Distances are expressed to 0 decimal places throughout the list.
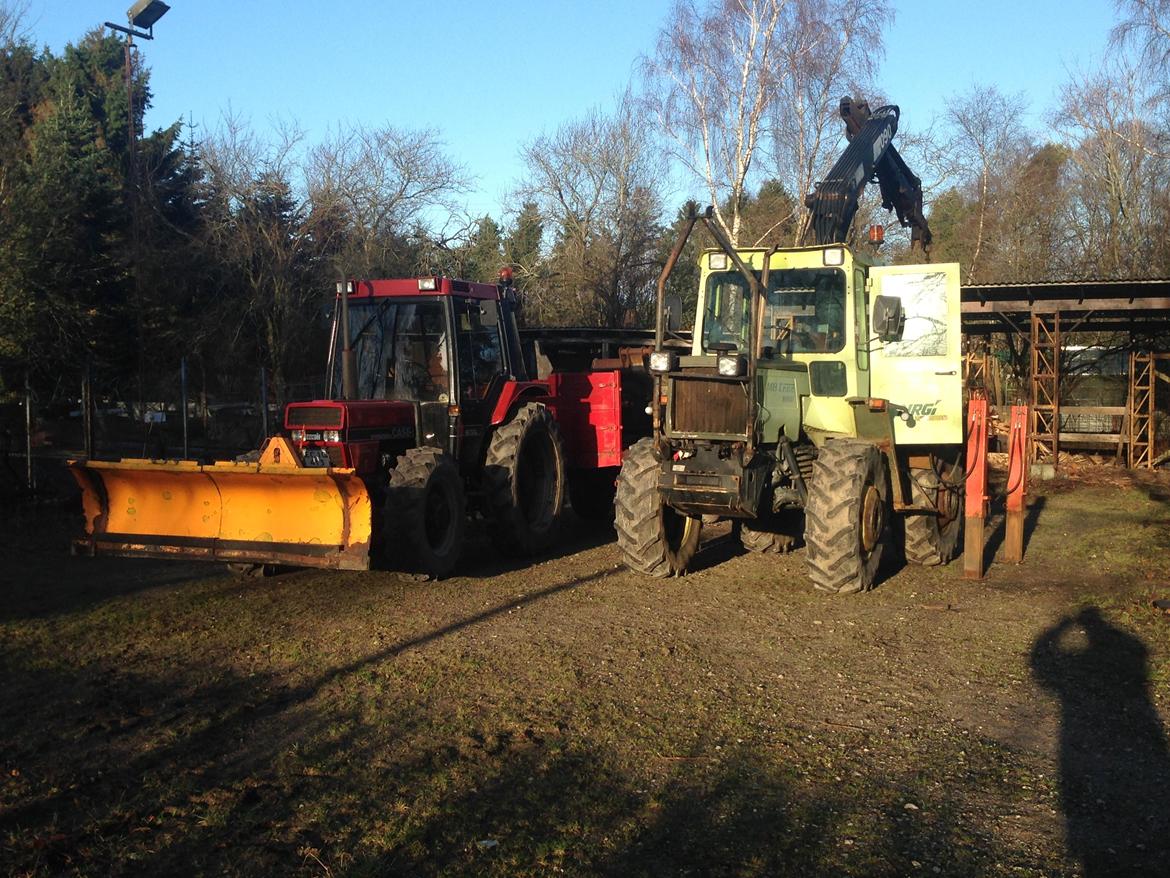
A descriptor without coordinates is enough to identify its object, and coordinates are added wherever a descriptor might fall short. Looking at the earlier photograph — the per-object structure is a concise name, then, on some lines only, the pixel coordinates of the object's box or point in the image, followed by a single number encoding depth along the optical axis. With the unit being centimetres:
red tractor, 784
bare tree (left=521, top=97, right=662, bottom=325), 2652
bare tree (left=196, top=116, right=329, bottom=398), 2203
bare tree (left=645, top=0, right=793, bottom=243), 2159
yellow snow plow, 767
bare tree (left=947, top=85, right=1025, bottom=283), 3359
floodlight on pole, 2097
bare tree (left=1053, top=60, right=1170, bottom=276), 2831
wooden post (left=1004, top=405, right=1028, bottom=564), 950
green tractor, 786
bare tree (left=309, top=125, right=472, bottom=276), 2345
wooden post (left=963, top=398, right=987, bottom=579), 880
